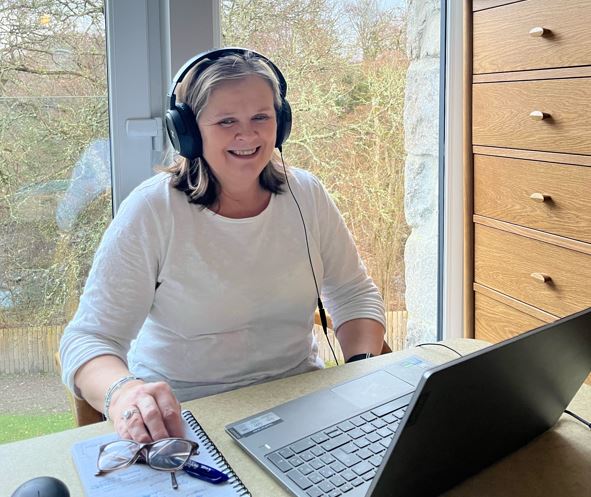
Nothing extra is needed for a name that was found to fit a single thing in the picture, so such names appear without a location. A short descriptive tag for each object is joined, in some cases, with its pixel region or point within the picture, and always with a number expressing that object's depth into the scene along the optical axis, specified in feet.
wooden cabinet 5.52
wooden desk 2.58
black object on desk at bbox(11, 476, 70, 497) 2.30
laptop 2.12
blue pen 2.60
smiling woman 4.00
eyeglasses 2.67
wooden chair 3.77
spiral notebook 2.51
